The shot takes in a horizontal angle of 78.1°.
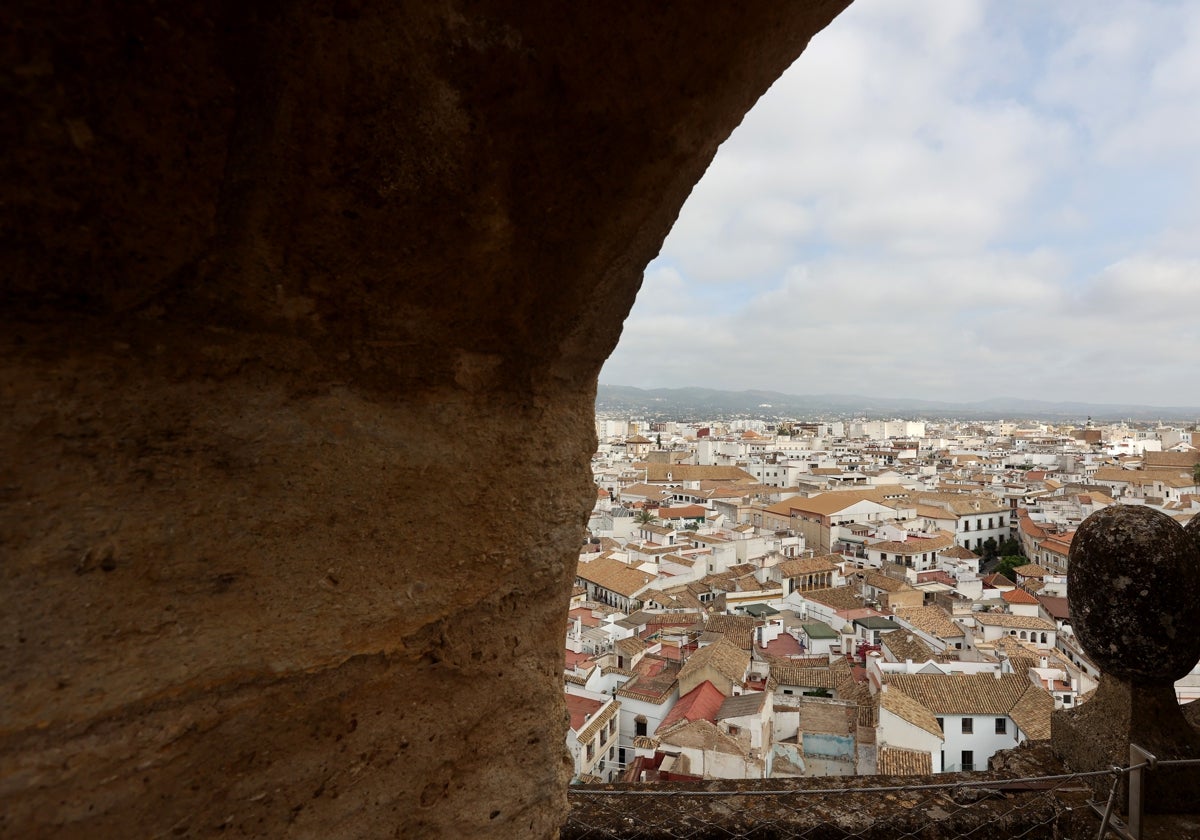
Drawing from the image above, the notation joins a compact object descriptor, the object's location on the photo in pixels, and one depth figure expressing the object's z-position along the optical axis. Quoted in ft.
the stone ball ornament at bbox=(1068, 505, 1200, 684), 7.25
